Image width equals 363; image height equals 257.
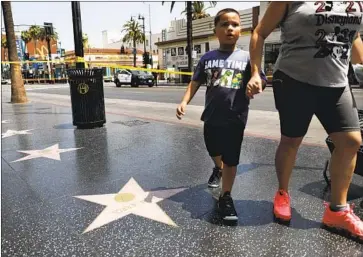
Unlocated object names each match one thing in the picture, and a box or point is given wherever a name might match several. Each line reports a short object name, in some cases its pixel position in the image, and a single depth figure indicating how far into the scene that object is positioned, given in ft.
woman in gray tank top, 7.30
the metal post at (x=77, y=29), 21.52
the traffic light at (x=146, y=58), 133.80
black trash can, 21.15
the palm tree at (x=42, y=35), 233.43
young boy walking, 8.63
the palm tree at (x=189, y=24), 97.04
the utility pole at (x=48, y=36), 178.91
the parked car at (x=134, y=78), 100.12
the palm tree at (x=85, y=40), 257.18
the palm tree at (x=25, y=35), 239.09
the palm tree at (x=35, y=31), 235.44
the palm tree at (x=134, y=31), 202.69
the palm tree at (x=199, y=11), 147.95
